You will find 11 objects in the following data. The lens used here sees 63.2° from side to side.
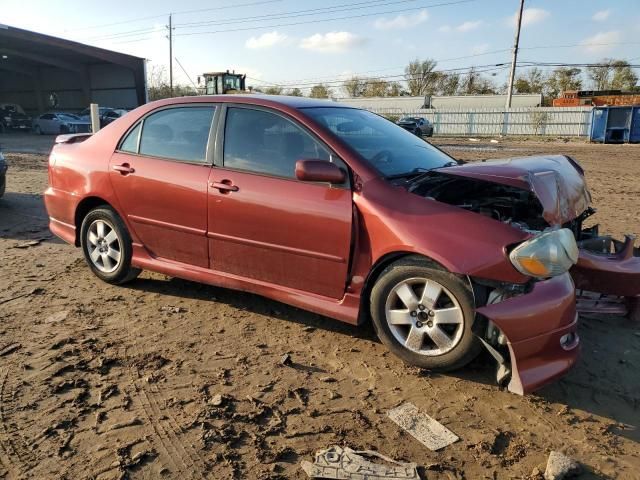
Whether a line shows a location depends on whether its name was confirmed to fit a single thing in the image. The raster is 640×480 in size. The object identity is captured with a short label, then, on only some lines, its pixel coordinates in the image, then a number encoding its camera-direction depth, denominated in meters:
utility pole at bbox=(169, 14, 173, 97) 55.20
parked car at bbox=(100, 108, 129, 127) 27.32
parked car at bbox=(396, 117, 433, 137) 32.32
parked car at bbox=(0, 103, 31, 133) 33.56
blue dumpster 28.89
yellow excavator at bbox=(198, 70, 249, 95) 28.23
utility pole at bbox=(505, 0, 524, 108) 40.03
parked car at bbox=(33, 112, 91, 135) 29.83
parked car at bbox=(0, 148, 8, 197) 8.20
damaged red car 2.97
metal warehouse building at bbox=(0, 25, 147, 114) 34.16
